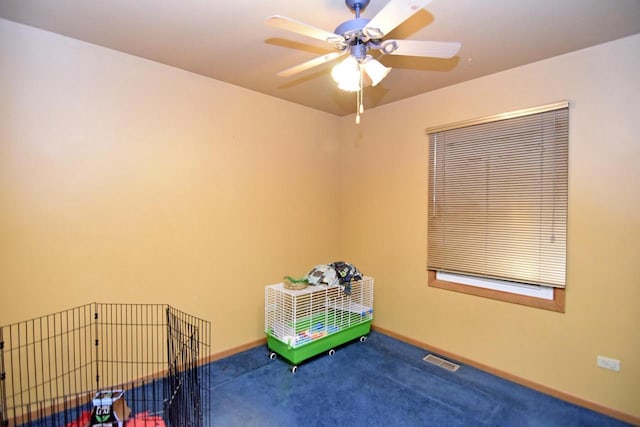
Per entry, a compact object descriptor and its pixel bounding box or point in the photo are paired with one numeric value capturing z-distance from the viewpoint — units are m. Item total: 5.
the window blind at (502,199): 2.56
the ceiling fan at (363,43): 1.41
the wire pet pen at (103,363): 1.99
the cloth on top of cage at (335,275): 3.28
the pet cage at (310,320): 2.98
